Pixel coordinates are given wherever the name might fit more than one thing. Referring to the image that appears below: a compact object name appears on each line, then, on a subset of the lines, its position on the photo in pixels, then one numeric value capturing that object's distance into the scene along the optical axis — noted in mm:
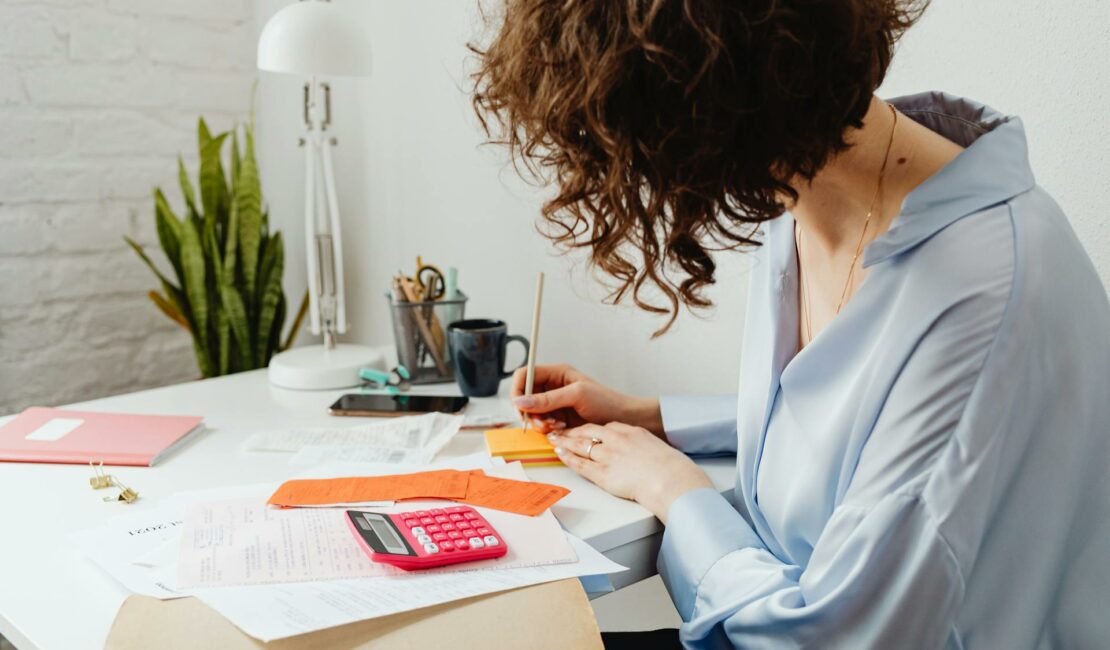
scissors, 1425
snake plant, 1686
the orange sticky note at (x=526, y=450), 1065
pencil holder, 1402
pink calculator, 768
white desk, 724
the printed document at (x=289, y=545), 750
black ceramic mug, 1319
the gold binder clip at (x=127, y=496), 940
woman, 633
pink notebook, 1056
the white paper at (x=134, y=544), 738
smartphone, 1265
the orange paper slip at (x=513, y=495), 901
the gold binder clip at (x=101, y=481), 975
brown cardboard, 658
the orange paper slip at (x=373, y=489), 903
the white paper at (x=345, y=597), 671
